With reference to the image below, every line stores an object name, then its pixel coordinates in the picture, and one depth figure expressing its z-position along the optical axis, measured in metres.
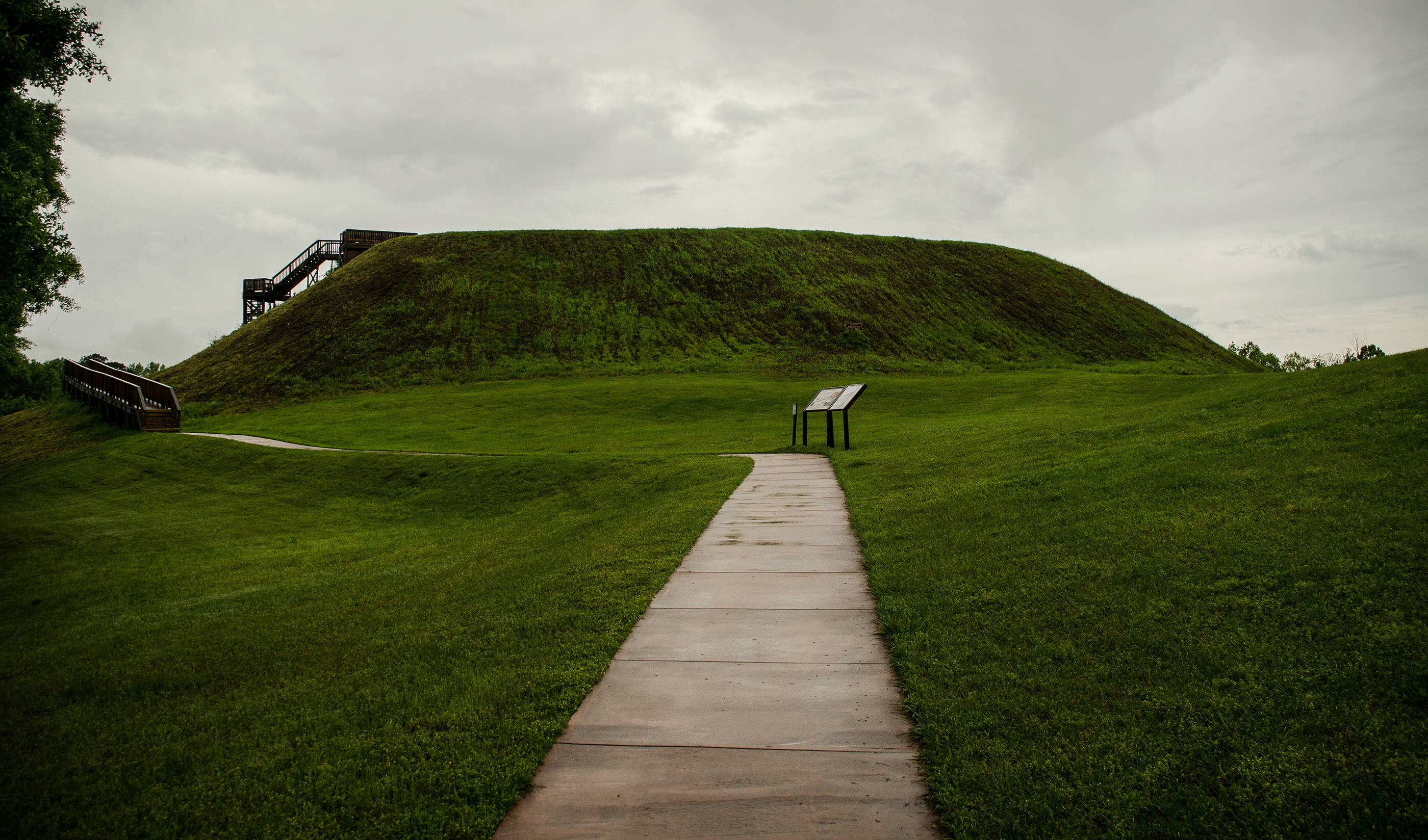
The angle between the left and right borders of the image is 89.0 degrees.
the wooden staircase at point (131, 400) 26.80
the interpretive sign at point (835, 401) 16.33
